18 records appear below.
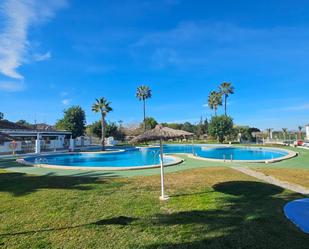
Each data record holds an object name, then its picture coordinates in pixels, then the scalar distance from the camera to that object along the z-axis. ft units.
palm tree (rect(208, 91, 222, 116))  191.42
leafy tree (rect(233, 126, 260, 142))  165.07
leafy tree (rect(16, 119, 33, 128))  267.96
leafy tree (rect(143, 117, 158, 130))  201.49
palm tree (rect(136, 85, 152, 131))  198.49
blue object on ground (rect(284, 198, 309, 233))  19.48
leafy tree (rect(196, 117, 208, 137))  219.20
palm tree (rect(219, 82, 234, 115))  187.21
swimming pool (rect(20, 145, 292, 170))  78.16
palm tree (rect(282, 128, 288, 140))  142.31
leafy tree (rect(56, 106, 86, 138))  149.28
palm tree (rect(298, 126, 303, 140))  132.87
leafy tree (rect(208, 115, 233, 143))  151.23
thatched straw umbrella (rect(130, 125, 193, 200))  28.52
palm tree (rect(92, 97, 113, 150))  129.29
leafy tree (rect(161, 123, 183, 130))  231.77
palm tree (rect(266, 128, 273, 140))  155.85
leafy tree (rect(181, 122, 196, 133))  225.25
